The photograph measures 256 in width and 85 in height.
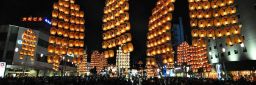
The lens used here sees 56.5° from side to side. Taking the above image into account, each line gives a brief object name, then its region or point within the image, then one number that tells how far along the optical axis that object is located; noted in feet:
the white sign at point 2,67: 68.68
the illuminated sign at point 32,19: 166.20
